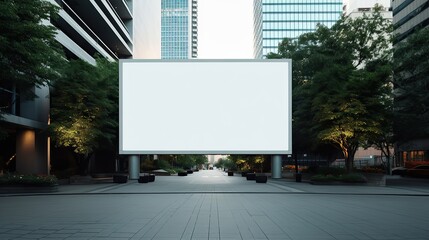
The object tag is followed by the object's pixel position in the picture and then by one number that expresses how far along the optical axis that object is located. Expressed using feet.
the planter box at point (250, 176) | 141.69
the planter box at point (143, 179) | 120.95
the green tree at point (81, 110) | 114.62
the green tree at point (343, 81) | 110.93
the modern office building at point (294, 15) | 505.66
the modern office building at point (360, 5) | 445.78
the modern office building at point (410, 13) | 214.28
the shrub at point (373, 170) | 150.92
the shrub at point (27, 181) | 87.10
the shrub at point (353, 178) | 108.58
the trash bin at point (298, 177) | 129.04
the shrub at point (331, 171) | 118.52
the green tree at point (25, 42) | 65.87
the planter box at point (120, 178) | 121.39
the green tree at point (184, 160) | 316.68
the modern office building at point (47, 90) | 125.05
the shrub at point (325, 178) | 110.83
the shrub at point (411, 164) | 184.01
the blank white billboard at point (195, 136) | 117.60
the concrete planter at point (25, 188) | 86.38
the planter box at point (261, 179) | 121.29
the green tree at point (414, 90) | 124.36
